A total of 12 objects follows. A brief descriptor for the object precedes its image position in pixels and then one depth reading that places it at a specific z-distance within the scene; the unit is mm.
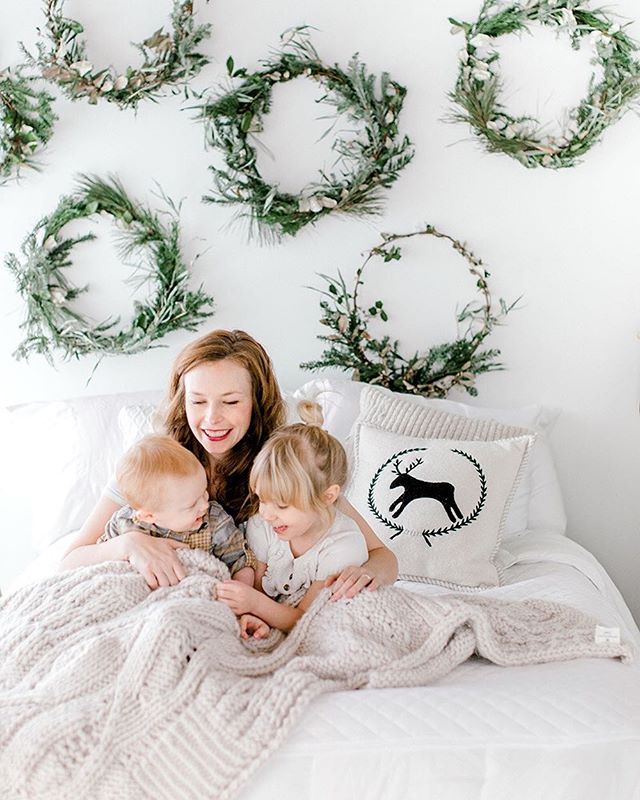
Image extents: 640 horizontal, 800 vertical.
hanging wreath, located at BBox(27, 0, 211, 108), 2697
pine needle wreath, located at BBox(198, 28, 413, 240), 2730
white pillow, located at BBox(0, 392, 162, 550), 2621
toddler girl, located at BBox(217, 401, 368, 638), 1833
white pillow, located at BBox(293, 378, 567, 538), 2643
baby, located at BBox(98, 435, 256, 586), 1874
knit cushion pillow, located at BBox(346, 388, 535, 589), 2305
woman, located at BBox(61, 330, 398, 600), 2062
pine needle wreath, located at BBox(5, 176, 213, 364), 2832
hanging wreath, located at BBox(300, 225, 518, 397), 2832
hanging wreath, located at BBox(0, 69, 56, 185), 2771
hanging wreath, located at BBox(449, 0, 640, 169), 2645
